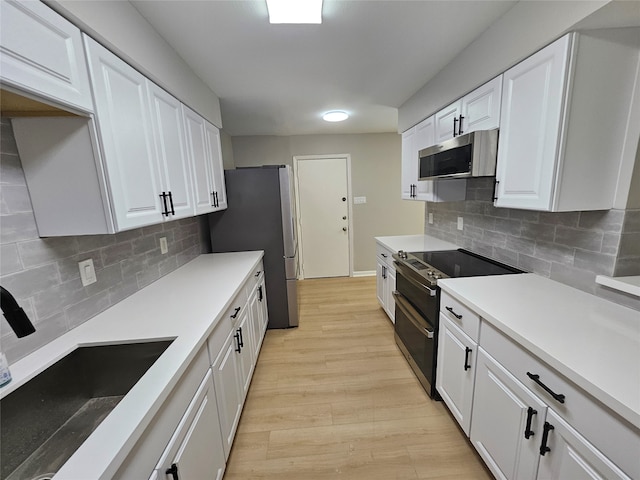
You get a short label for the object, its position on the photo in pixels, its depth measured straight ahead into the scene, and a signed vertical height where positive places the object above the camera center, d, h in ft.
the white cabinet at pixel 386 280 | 8.75 -3.06
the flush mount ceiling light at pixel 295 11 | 4.21 +3.05
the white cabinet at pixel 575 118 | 3.84 +1.06
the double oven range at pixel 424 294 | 5.85 -2.48
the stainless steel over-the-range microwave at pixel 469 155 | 5.29 +0.75
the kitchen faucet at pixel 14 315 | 2.24 -0.93
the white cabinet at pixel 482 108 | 5.23 +1.75
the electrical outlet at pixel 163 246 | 6.53 -1.12
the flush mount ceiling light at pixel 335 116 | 10.06 +3.08
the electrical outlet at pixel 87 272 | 4.13 -1.09
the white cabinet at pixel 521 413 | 2.56 -2.80
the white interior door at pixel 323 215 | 14.03 -1.06
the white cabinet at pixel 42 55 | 2.46 +1.57
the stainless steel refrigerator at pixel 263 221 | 8.73 -0.76
